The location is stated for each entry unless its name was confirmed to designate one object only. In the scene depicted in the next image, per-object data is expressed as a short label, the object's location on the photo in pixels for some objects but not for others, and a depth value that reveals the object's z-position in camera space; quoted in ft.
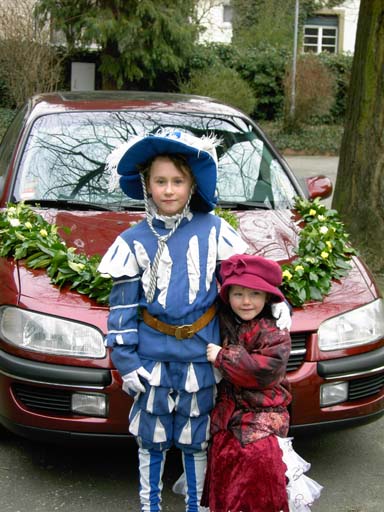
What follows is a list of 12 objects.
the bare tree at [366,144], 22.63
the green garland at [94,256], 10.90
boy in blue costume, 8.79
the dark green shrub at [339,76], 78.07
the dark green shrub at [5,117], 61.77
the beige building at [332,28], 108.47
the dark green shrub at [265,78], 76.48
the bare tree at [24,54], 54.70
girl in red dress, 8.64
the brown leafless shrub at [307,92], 65.21
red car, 10.30
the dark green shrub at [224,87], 63.82
